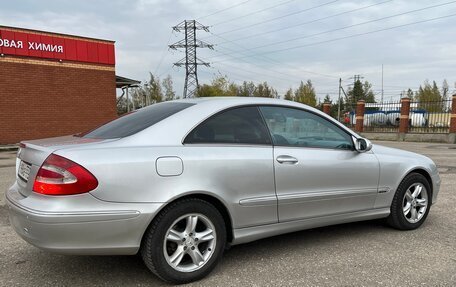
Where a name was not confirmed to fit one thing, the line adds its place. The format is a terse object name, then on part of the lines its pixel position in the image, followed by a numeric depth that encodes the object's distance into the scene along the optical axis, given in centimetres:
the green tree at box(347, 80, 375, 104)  7857
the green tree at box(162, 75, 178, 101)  4840
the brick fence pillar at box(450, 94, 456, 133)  2286
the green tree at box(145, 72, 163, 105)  4469
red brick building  1586
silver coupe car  289
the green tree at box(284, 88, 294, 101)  6439
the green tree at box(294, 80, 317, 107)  5682
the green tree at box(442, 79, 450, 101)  6078
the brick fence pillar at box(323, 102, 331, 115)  3484
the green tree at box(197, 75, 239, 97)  4232
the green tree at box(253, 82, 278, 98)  5374
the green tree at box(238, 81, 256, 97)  5283
